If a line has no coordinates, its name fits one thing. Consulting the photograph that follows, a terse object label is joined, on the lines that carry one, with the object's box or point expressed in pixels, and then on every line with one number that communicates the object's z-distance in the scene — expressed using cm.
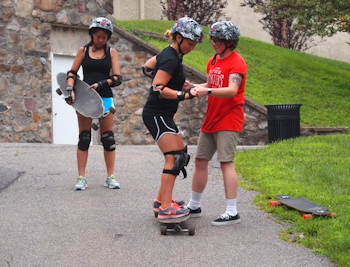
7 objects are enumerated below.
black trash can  2204
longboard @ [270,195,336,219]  1104
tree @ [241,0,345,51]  2836
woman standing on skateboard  1046
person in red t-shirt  1085
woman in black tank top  1339
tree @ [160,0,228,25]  3779
